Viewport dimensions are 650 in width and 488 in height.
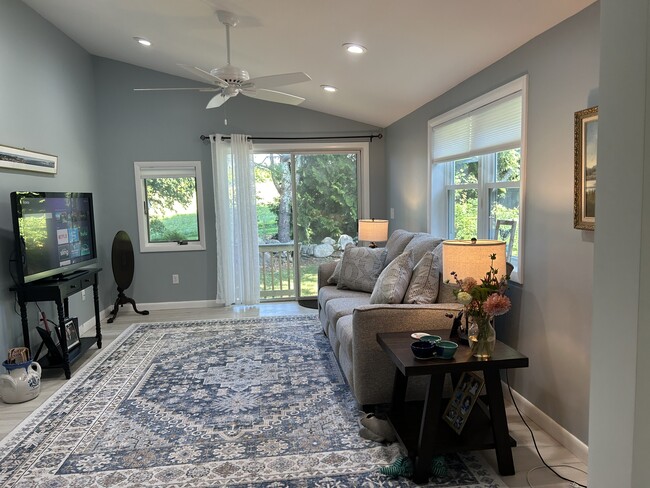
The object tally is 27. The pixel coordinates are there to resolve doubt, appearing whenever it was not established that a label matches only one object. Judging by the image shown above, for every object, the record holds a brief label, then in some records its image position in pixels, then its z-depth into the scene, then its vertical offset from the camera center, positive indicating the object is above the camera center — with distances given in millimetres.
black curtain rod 5422 +932
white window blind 2717 +553
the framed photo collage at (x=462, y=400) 2154 -979
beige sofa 2547 -726
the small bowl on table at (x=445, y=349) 2039 -666
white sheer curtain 5277 -78
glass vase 2066 -628
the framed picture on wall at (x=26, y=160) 3232 +491
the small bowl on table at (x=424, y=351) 2033 -665
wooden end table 1999 -995
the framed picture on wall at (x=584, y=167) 2005 +172
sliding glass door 5586 +87
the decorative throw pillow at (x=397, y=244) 3859 -317
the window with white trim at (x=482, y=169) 2713 +287
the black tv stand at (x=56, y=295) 3199 -565
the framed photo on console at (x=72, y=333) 3557 -950
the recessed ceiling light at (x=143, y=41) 4049 +1658
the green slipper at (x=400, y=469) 2047 -1227
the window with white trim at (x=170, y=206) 5316 +130
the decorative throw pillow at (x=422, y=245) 3348 -289
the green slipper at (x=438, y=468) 2043 -1223
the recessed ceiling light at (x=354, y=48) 3046 +1158
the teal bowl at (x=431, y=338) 2164 -660
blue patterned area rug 2102 -1246
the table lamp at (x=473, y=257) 2236 -263
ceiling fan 2971 +944
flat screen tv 3123 -109
